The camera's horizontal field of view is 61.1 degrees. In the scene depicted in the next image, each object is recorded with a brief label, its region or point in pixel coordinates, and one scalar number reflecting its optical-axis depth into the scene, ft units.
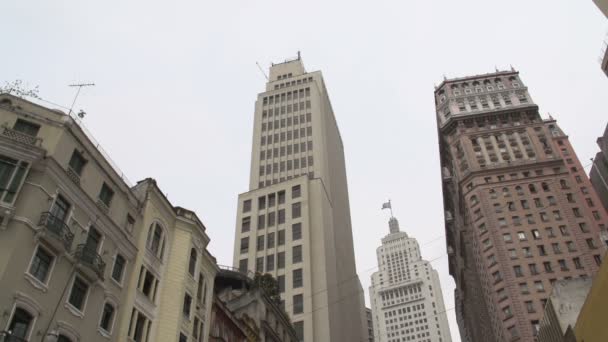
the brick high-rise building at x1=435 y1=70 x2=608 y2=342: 328.70
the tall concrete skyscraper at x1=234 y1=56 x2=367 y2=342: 273.95
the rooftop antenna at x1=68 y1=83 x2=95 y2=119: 103.80
